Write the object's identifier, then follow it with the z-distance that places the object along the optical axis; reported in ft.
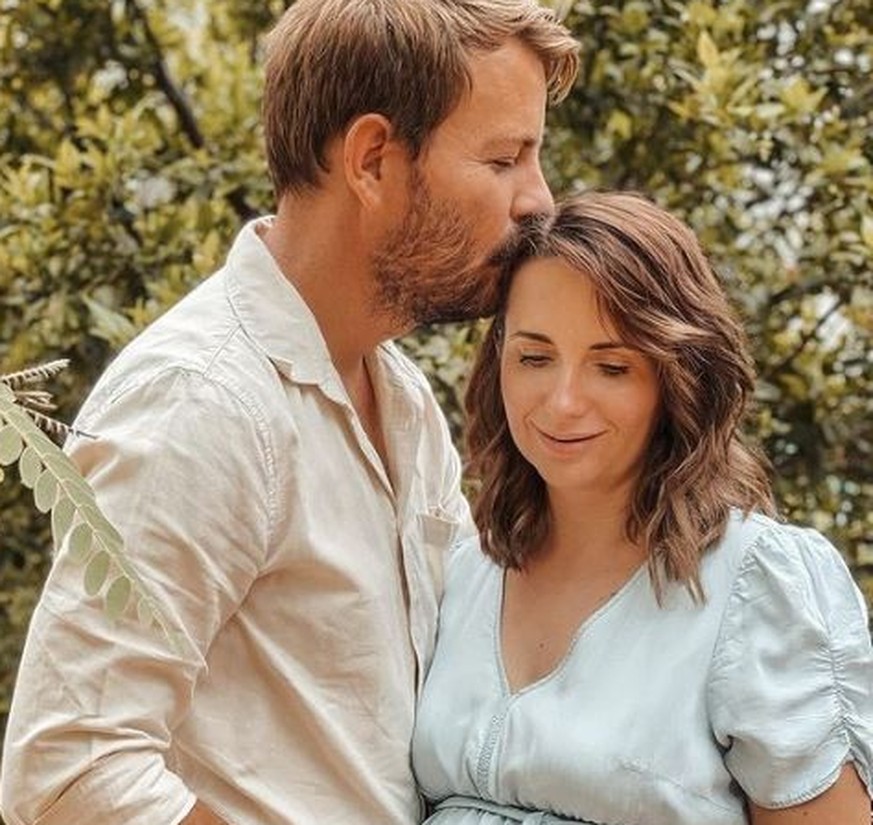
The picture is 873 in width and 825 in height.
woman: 7.91
